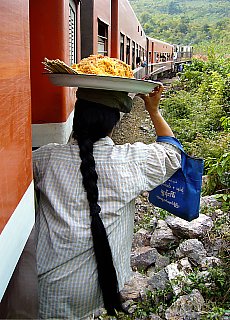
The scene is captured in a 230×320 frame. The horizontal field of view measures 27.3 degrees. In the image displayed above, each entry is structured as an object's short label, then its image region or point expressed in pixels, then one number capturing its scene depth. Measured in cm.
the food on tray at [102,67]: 192
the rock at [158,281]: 402
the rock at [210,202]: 595
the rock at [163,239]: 512
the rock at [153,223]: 566
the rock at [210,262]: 427
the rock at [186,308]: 347
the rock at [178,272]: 391
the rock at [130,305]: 382
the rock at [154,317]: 363
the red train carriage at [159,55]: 2016
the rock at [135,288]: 403
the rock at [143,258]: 471
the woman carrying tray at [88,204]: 185
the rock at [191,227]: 505
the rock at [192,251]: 451
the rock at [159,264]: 462
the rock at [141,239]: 526
